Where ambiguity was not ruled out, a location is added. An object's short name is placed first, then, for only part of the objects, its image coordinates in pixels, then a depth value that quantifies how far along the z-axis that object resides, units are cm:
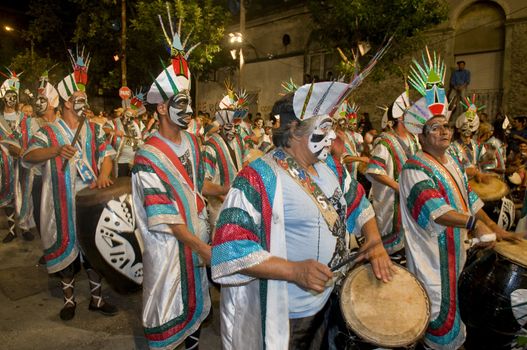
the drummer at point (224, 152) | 589
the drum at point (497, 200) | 502
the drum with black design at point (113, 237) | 377
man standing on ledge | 1581
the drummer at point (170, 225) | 296
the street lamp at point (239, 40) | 1623
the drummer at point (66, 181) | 431
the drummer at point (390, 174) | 502
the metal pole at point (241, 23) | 1625
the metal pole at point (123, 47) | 1845
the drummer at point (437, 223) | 330
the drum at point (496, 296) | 293
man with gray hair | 206
